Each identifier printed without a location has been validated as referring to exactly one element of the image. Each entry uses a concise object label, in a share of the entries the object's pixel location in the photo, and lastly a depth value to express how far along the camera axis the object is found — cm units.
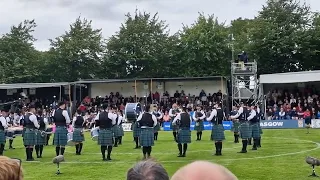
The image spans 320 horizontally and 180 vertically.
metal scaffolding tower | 2639
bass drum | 1888
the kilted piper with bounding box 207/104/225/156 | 1349
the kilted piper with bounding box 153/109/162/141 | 1884
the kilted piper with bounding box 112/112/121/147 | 1709
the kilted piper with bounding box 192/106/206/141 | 1772
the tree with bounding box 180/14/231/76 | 3422
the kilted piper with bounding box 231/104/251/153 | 1386
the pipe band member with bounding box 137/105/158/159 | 1248
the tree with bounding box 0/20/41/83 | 3622
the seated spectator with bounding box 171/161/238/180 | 161
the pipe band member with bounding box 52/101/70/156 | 1295
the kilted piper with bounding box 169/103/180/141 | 1816
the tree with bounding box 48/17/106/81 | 3616
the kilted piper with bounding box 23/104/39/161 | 1325
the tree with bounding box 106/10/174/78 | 3509
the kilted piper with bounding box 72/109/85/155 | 1438
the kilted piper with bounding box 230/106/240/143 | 1690
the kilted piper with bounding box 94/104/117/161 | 1281
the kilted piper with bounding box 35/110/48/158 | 1365
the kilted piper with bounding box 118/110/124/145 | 1736
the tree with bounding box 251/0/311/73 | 3222
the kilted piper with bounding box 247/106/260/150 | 1440
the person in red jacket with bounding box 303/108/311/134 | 2355
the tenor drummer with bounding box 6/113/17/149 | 1767
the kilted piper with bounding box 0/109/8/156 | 1398
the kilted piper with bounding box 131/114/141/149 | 1636
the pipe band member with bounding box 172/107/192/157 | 1336
